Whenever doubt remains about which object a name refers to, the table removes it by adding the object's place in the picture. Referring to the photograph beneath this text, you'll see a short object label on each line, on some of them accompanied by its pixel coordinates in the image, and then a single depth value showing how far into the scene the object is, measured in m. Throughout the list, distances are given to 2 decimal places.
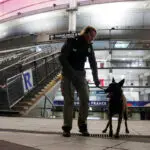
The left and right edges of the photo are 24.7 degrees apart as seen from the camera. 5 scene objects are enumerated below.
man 5.46
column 30.02
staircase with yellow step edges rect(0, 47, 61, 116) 13.25
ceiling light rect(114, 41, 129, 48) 29.73
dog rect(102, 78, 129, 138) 5.50
